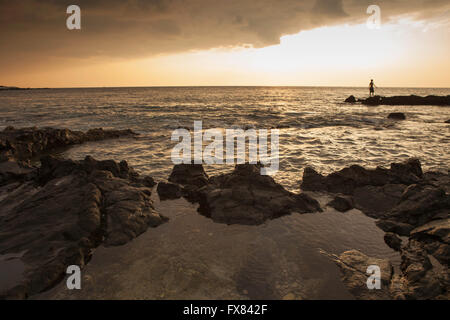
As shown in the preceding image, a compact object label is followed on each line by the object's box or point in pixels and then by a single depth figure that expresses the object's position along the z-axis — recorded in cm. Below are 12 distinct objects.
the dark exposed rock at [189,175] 981
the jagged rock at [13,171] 989
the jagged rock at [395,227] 649
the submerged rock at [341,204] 789
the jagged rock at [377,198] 768
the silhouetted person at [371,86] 5350
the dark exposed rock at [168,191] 879
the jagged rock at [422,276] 436
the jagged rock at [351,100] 6423
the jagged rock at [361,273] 454
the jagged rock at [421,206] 668
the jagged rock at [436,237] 526
